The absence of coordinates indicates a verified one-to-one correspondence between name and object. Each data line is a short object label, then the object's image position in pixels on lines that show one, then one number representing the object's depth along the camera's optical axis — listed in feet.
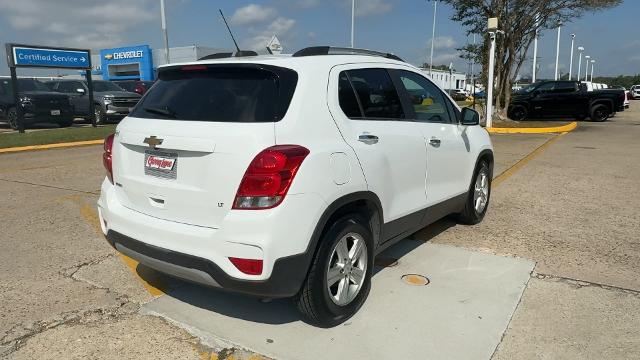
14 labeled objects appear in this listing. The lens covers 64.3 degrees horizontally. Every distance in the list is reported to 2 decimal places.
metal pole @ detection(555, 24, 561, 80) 153.79
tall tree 58.13
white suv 9.14
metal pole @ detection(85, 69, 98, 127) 55.93
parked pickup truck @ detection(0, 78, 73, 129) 53.06
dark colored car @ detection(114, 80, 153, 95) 70.89
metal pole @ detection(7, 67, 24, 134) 49.34
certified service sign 50.37
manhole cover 12.92
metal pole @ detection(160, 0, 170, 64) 74.49
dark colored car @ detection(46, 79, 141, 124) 60.75
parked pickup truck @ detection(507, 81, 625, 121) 68.44
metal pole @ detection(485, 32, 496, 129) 54.51
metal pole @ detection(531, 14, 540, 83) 116.97
